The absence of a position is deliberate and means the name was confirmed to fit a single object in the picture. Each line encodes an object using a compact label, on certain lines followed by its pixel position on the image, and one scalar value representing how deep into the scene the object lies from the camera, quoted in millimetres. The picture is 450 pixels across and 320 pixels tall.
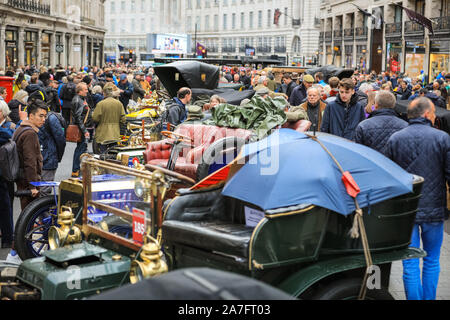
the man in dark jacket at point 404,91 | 20078
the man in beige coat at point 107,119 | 12680
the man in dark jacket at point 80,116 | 12500
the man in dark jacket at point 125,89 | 20906
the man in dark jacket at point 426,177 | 5535
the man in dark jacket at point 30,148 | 7781
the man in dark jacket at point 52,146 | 9359
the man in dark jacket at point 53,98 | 17156
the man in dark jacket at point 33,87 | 16984
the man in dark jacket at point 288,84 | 18078
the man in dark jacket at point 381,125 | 6781
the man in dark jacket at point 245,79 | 27389
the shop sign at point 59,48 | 35019
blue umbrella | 4359
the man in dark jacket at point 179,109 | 11836
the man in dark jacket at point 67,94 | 16766
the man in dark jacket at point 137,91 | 22422
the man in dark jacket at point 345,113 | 9289
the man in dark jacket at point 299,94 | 14586
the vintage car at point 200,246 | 4184
